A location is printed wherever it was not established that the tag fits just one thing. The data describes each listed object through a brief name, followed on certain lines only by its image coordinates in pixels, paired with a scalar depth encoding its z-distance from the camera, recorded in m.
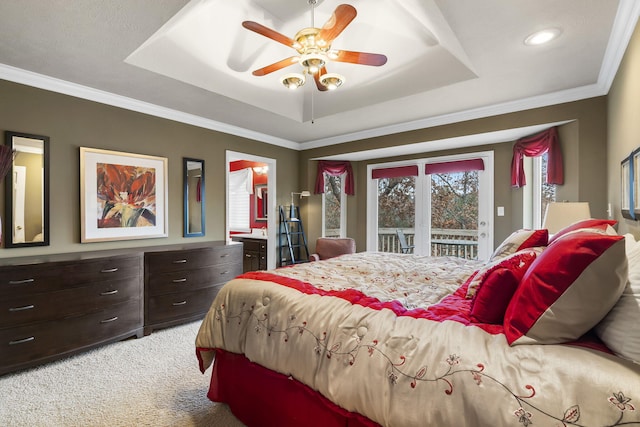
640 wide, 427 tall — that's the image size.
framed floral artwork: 3.01
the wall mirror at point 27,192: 2.56
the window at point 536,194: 3.80
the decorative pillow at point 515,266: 1.26
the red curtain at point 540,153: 3.30
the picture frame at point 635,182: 1.77
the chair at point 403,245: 4.92
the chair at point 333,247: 4.78
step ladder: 5.14
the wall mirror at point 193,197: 3.81
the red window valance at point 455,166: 4.29
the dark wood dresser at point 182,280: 3.05
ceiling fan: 1.79
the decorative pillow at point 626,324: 0.89
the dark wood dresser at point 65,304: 2.24
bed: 0.90
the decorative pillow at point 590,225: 1.78
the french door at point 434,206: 4.30
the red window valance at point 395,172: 4.87
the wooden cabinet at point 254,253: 5.09
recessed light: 2.09
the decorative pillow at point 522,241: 1.87
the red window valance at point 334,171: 5.41
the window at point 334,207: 5.55
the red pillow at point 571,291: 0.95
